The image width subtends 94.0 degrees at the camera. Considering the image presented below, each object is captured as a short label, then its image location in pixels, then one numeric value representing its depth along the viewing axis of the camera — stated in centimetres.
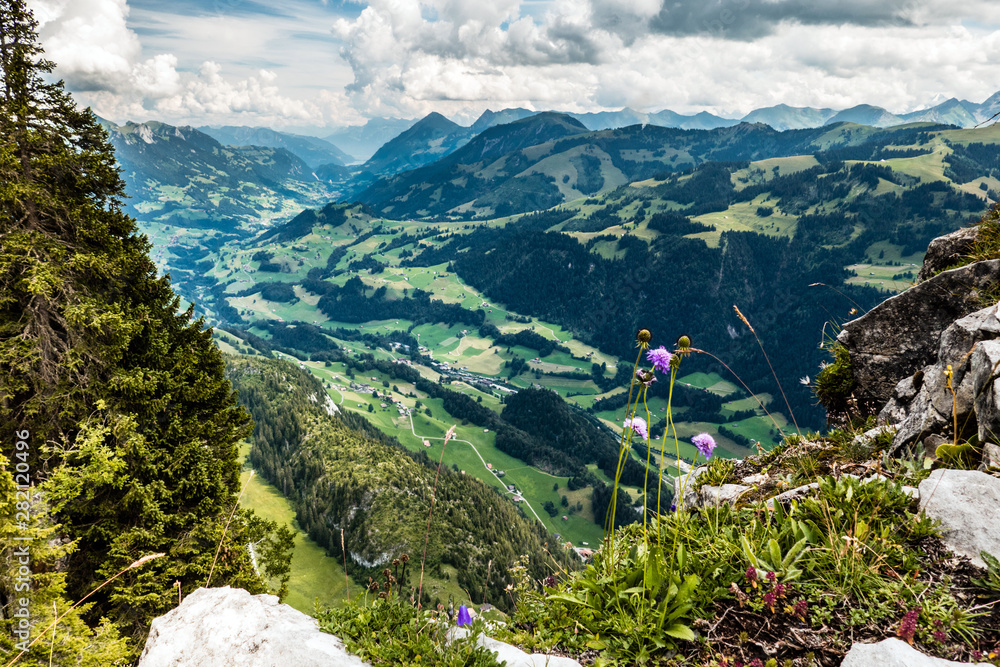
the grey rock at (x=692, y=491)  913
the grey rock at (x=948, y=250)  1109
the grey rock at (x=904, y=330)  1002
